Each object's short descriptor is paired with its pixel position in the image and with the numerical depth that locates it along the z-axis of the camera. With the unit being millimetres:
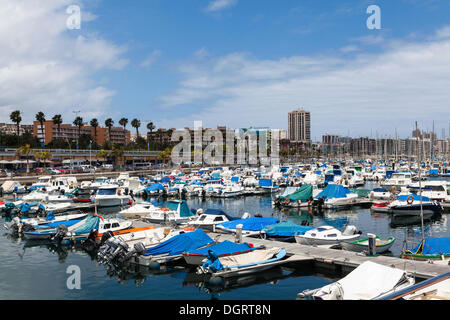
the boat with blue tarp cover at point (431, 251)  25109
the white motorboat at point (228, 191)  72488
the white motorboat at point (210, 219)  39462
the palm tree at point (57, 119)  151250
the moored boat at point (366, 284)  17828
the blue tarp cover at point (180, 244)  27969
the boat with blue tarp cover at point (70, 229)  35406
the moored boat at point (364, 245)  28875
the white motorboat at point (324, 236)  31391
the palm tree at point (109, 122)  167500
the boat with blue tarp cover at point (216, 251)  26438
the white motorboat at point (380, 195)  58469
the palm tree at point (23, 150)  102000
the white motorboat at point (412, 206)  47250
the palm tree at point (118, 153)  124725
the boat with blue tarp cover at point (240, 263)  24484
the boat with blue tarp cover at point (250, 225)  35469
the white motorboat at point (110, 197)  61094
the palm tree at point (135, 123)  172875
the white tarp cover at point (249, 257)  25086
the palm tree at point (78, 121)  160875
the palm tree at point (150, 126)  184875
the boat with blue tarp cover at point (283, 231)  34156
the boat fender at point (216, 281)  23875
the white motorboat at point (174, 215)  44656
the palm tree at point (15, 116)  130125
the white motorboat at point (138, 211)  48969
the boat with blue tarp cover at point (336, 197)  56594
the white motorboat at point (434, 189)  54688
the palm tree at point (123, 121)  169000
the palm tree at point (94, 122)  159500
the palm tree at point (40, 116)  145125
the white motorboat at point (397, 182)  81769
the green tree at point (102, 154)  125375
